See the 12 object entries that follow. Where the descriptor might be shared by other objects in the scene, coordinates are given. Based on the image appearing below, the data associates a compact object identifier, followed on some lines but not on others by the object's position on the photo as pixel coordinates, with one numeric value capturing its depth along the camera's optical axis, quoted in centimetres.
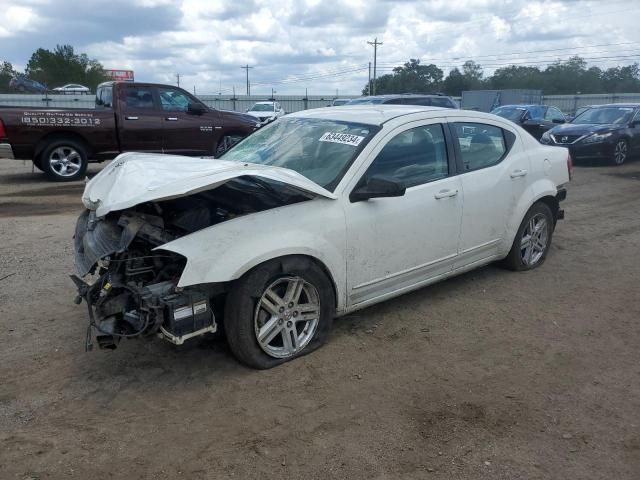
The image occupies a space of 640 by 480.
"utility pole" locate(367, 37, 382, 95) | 6191
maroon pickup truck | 1054
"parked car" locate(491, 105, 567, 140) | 1777
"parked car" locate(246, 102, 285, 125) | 3048
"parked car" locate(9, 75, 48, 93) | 4291
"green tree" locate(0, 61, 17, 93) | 5862
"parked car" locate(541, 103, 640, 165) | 1400
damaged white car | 342
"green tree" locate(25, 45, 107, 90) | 6425
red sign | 7139
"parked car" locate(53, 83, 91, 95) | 3858
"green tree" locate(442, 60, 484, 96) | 6894
